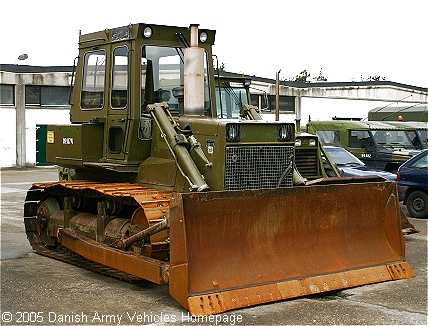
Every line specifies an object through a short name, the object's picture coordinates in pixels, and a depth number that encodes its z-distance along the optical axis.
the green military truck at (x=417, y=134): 20.19
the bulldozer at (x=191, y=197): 7.35
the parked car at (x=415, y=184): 14.65
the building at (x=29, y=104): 30.69
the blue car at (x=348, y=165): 15.20
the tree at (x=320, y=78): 66.25
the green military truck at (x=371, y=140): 18.36
